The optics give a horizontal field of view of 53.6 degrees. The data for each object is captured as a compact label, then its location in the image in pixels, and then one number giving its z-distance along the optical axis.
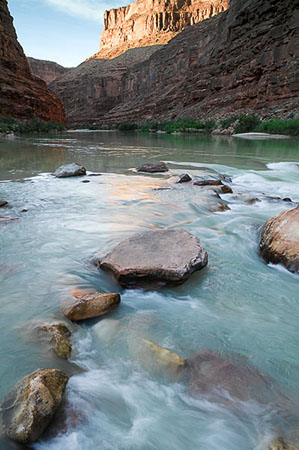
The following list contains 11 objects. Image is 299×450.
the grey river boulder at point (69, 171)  5.99
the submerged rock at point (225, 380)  1.20
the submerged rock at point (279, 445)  0.97
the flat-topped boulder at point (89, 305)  1.62
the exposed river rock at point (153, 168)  6.80
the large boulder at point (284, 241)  2.24
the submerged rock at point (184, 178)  5.53
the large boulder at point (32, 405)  0.95
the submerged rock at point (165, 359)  1.32
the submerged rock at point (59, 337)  1.37
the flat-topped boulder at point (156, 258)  1.99
